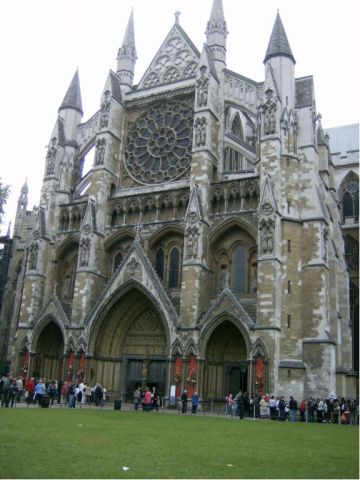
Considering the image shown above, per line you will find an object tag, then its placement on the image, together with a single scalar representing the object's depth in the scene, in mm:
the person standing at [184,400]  26078
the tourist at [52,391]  27016
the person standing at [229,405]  25875
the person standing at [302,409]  24938
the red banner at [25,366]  33281
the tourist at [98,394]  27719
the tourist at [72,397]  25258
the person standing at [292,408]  24422
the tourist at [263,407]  24781
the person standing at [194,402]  25969
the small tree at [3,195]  27723
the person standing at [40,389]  25320
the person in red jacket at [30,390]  26605
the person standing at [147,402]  25500
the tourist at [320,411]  24953
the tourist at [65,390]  28078
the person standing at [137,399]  26991
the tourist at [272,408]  24781
